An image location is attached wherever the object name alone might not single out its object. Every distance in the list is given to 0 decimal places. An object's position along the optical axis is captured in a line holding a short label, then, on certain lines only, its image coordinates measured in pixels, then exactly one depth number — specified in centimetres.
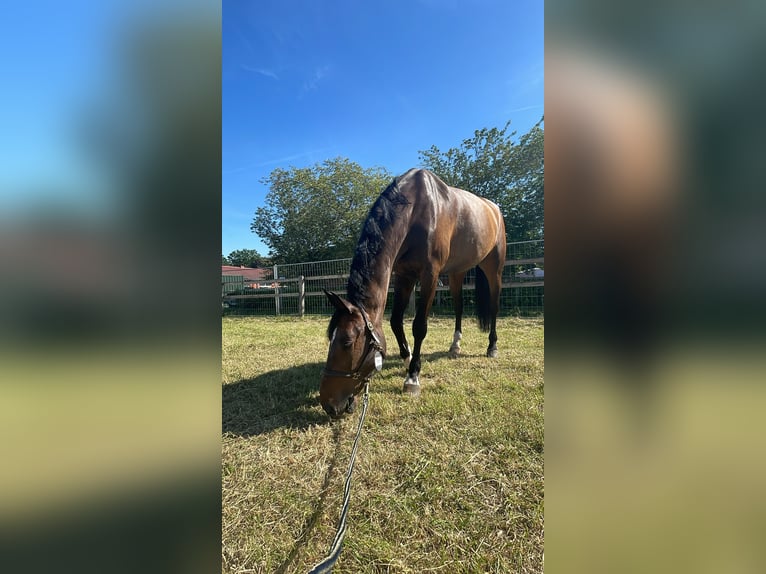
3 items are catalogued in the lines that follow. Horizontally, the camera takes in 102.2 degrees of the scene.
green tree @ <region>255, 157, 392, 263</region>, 1623
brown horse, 212
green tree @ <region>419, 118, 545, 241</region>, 1160
